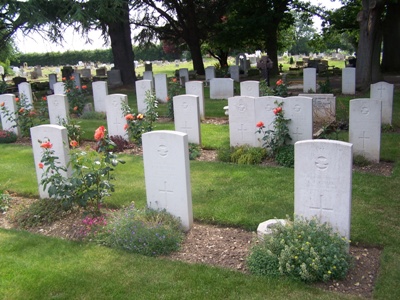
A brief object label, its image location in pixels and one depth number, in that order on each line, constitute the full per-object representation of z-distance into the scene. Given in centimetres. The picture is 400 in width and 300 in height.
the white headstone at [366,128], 858
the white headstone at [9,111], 1197
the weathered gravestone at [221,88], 1736
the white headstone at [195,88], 1410
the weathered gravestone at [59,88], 1653
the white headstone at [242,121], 960
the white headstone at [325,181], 479
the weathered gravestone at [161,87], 1709
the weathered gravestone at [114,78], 2483
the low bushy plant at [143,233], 529
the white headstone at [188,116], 1025
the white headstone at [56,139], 679
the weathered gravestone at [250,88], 1316
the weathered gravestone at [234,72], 2340
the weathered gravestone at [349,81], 1698
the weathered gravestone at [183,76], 2166
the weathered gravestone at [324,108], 1145
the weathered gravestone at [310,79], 1756
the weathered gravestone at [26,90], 1488
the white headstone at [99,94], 1549
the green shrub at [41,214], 638
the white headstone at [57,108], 1166
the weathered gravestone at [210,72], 2255
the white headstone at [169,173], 569
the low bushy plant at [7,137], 1212
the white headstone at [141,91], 1473
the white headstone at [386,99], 1142
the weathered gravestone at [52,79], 2394
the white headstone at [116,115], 1084
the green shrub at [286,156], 868
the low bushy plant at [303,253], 446
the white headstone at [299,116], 889
